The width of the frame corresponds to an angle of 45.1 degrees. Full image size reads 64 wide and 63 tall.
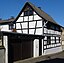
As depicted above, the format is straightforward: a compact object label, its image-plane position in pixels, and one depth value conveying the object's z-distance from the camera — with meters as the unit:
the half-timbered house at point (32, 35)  8.47
